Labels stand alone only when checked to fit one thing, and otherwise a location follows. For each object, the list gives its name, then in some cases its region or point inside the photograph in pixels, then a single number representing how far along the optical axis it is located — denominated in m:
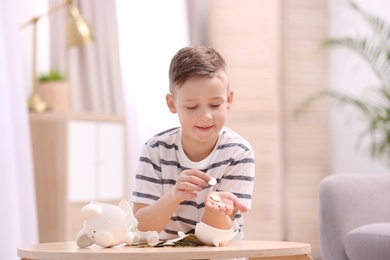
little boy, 2.42
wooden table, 2.05
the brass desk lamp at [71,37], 6.04
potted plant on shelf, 6.30
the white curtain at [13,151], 4.60
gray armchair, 3.65
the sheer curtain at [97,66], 7.24
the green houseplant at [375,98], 6.40
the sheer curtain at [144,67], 5.71
